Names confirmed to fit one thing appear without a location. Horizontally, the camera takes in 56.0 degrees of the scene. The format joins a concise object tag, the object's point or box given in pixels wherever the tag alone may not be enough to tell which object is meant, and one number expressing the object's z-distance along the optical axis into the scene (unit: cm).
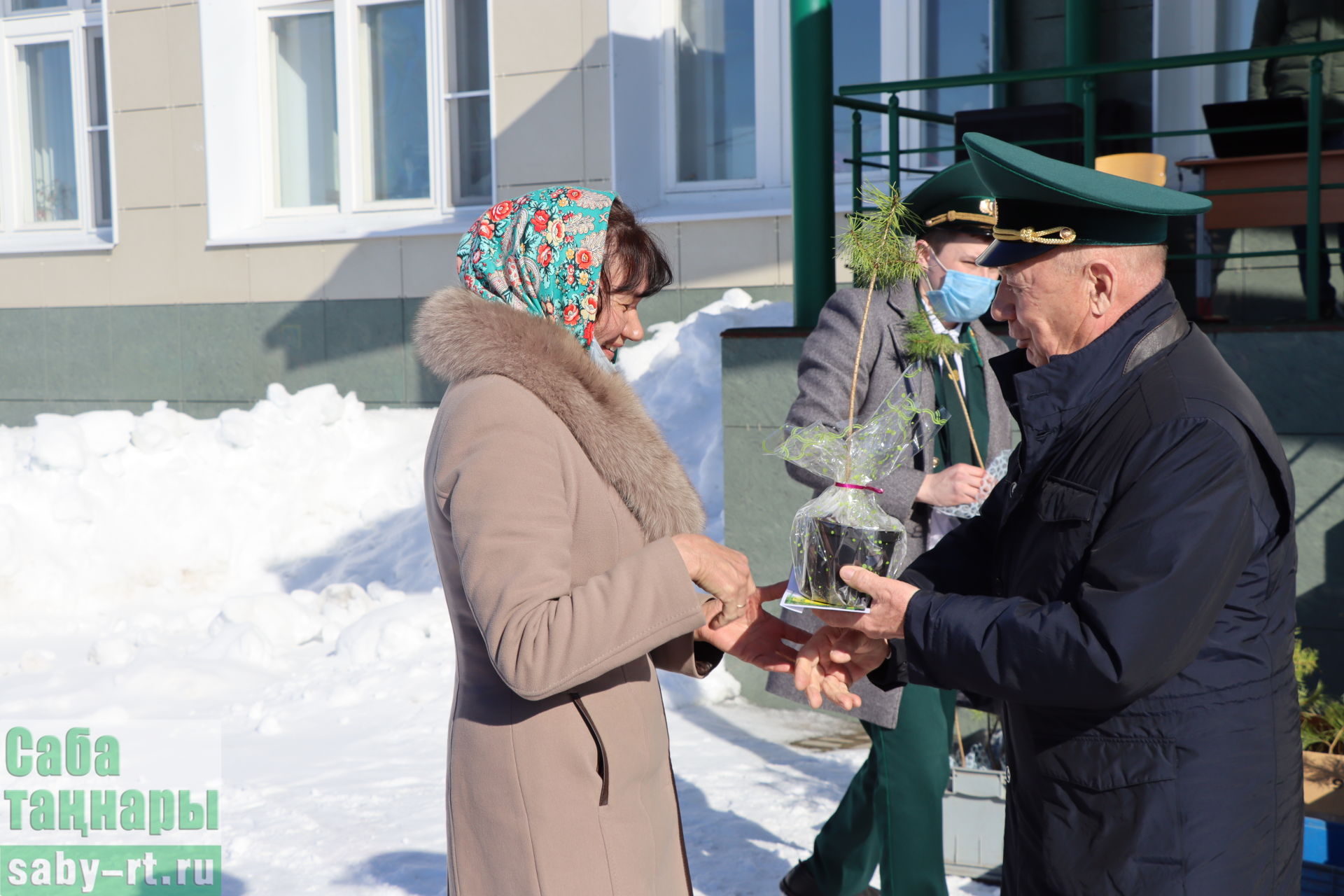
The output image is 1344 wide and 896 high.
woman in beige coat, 198
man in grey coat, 339
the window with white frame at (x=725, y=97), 897
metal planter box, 394
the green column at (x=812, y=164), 564
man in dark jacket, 189
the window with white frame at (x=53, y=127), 1189
